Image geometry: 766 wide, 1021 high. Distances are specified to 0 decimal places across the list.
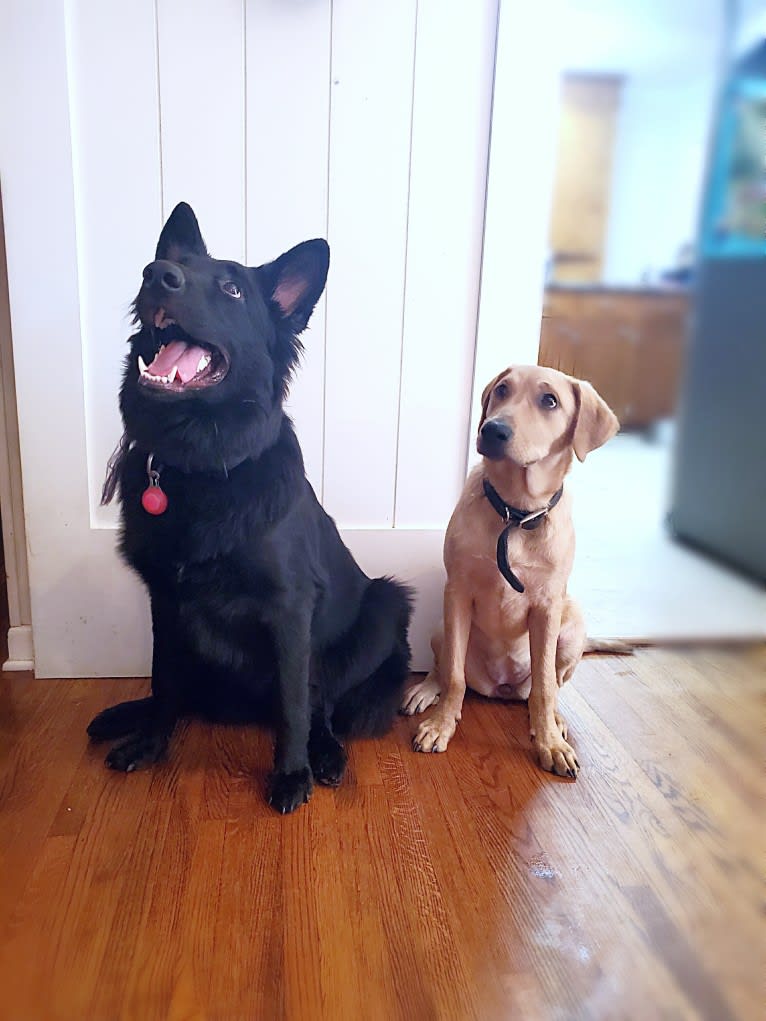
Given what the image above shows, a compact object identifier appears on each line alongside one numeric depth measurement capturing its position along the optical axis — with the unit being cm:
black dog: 122
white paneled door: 149
